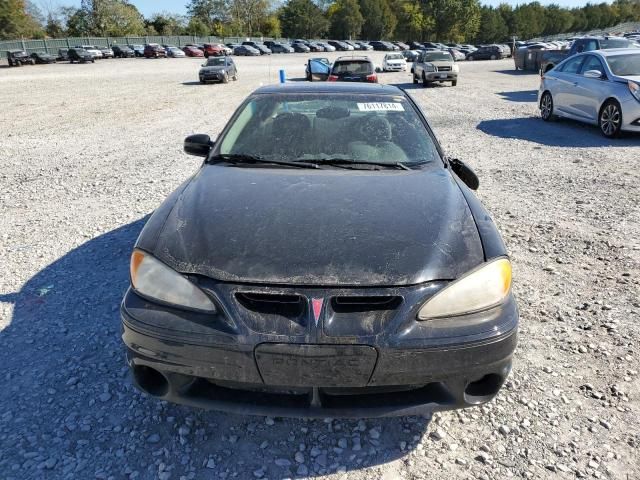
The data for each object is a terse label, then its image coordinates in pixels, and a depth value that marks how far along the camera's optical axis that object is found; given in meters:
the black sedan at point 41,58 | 48.78
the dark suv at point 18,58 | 45.75
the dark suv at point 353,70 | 17.27
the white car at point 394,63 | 34.00
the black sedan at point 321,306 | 2.04
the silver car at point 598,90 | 9.28
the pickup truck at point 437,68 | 21.98
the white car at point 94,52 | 53.61
